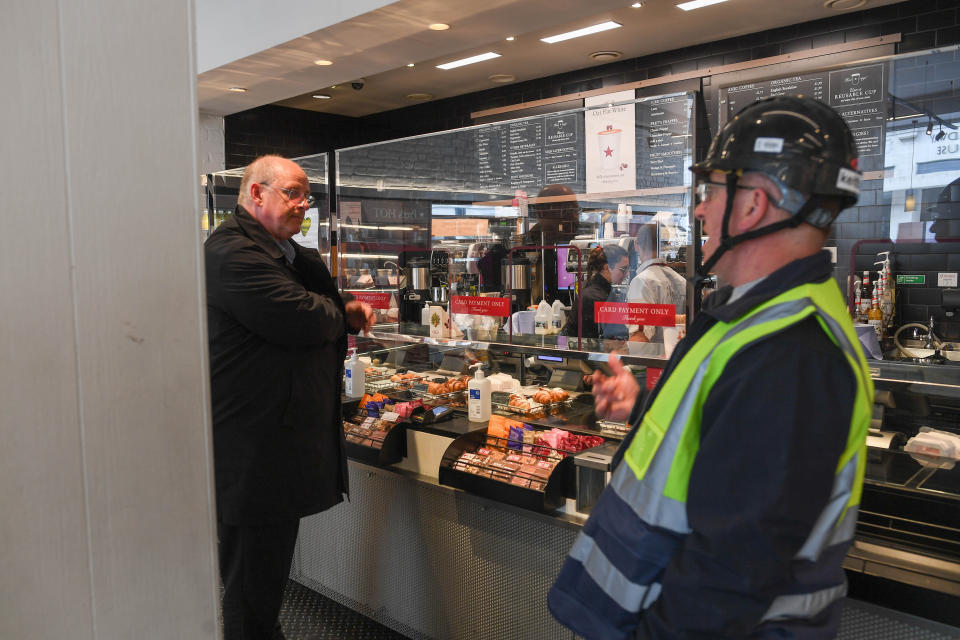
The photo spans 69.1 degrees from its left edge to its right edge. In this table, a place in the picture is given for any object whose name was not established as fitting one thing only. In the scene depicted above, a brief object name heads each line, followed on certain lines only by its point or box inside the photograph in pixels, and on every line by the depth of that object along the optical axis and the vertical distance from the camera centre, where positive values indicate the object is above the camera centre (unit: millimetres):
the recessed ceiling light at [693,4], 4759 +1737
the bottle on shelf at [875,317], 3309 -295
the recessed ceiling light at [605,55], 6023 +1762
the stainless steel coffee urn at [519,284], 3150 -121
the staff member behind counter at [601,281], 2812 -96
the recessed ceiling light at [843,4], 4750 +1736
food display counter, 2385 -388
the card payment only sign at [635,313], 2655 -219
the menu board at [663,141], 2617 +450
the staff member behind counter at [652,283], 2641 -97
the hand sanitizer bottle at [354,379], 3664 -635
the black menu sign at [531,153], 3020 +469
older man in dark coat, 2389 -472
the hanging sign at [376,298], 3771 -218
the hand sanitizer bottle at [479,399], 3080 -624
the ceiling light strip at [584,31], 5223 +1734
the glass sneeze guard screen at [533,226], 2715 +142
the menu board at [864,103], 2678 +605
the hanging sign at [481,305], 3209 -225
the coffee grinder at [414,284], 3586 -135
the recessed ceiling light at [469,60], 5953 +1726
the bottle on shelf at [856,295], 3191 -173
